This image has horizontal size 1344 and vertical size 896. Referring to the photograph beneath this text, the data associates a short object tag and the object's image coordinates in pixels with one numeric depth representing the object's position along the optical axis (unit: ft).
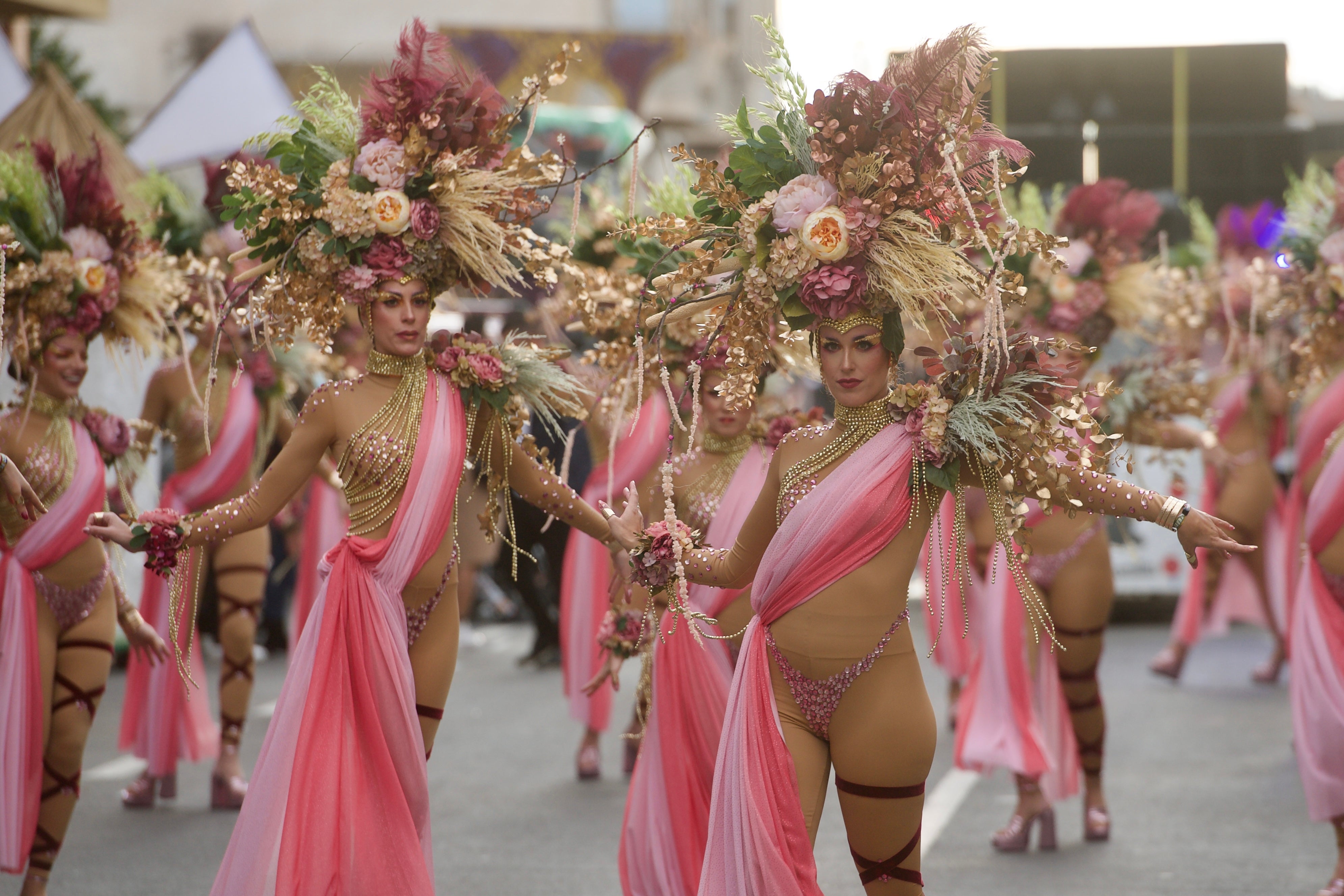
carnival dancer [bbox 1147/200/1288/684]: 54.54
